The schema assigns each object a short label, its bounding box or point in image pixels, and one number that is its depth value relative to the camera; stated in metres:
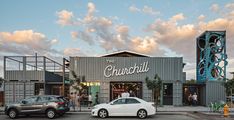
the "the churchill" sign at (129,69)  26.52
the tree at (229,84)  20.58
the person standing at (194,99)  27.35
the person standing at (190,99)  28.00
